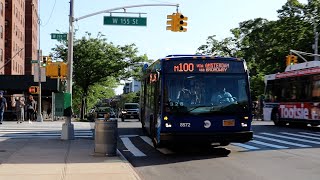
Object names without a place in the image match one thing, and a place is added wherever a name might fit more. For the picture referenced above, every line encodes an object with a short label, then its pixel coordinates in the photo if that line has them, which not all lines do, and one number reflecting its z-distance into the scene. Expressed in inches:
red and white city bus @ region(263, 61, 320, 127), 940.8
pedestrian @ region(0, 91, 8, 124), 1055.0
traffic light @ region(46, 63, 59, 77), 768.9
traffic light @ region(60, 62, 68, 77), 768.9
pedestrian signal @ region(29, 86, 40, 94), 1450.5
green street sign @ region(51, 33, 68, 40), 871.7
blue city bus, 546.0
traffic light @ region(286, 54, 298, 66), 1578.5
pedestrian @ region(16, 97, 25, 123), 1185.4
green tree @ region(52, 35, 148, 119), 2245.3
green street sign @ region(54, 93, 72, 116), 726.5
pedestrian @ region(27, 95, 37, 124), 1334.5
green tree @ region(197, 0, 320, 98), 2298.2
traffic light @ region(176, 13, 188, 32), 1022.4
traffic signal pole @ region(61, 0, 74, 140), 718.5
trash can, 530.9
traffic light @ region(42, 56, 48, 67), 1243.8
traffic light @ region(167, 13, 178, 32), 1026.7
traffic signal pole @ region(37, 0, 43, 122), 1342.3
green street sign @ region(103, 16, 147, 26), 964.6
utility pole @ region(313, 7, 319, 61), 1764.8
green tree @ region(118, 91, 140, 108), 4612.7
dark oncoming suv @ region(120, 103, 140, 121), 1758.1
